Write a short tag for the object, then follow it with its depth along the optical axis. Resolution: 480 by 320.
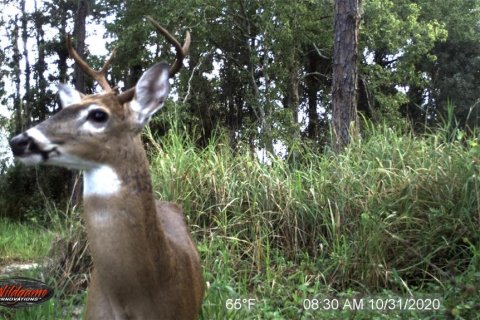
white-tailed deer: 2.42
